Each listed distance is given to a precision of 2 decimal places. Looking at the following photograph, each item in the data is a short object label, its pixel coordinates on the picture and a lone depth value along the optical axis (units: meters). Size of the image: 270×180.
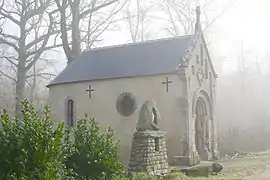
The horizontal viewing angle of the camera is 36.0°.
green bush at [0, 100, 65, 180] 6.46
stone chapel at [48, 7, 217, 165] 19.11
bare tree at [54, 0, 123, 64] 28.84
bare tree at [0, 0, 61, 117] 28.89
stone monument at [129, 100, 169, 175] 14.07
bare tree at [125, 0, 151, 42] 37.91
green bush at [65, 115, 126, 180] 8.48
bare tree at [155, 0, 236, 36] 34.75
